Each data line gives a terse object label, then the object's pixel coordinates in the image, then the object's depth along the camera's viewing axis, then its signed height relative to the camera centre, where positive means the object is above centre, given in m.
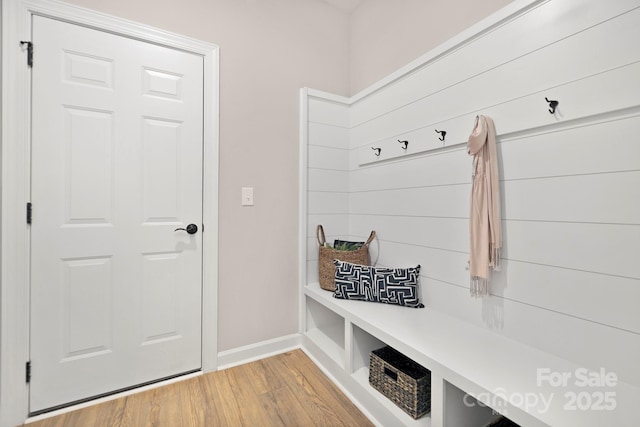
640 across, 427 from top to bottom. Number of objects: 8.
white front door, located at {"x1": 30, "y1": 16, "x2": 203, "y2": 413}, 1.46 -0.01
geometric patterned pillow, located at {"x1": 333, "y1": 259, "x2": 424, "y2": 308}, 1.70 -0.43
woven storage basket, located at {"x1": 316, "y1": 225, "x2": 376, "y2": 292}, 1.98 -0.32
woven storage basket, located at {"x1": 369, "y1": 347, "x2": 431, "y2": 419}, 1.29 -0.79
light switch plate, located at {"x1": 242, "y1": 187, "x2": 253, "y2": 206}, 1.97 +0.11
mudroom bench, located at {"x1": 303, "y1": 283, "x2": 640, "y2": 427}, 0.87 -0.57
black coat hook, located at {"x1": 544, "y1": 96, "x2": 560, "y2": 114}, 1.13 +0.44
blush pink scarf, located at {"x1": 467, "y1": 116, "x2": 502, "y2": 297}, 1.29 +0.05
